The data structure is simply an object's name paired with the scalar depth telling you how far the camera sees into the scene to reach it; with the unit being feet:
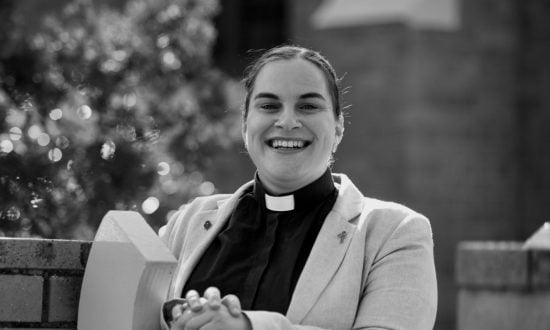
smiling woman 16.54
